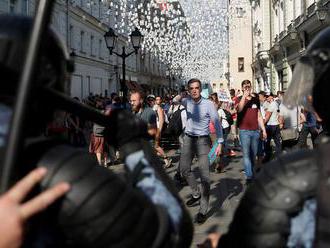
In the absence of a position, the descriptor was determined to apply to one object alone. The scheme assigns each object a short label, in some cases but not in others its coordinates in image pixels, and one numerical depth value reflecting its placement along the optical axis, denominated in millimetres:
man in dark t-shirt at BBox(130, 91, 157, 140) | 7678
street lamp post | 13744
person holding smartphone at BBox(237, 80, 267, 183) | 7555
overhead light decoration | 21766
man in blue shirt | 5984
